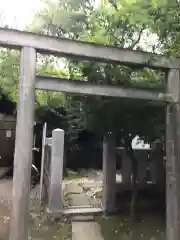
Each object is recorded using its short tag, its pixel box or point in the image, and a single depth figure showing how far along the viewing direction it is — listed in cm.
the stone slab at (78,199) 795
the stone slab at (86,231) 568
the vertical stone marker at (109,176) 705
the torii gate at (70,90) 375
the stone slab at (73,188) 954
